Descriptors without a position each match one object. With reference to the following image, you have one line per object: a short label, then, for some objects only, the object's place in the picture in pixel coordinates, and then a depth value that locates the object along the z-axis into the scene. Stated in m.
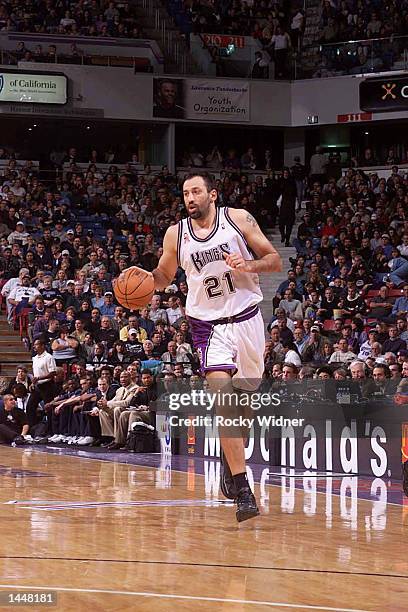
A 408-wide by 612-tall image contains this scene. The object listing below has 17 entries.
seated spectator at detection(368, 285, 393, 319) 19.53
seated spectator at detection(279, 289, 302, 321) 20.58
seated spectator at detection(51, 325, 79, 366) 18.89
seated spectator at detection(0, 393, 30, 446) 16.79
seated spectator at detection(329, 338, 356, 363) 16.03
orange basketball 7.90
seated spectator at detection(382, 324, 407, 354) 16.56
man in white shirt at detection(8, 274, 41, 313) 21.58
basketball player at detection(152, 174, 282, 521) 7.71
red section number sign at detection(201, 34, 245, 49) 30.56
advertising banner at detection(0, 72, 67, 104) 29.03
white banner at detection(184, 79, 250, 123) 31.11
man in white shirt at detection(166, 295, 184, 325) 20.31
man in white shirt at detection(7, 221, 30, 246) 23.62
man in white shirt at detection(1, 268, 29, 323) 21.84
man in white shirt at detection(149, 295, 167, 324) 20.08
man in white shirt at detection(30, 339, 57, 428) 17.73
